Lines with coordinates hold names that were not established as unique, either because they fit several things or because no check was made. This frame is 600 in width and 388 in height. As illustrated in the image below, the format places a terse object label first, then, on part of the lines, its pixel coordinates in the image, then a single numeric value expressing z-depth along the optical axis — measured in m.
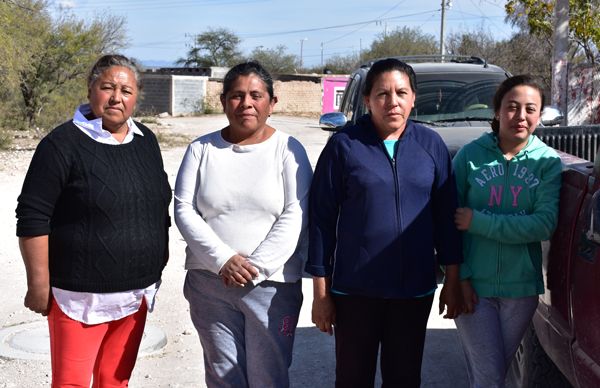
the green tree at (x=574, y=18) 15.98
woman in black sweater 3.26
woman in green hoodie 3.43
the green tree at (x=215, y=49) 79.81
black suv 8.00
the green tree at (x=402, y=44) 60.54
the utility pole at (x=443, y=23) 38.84
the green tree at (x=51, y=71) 26.84
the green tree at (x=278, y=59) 77.81
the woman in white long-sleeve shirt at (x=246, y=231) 3.47
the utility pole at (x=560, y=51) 14.10
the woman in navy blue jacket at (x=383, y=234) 3.33
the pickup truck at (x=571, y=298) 2.81
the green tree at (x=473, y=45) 37.25
